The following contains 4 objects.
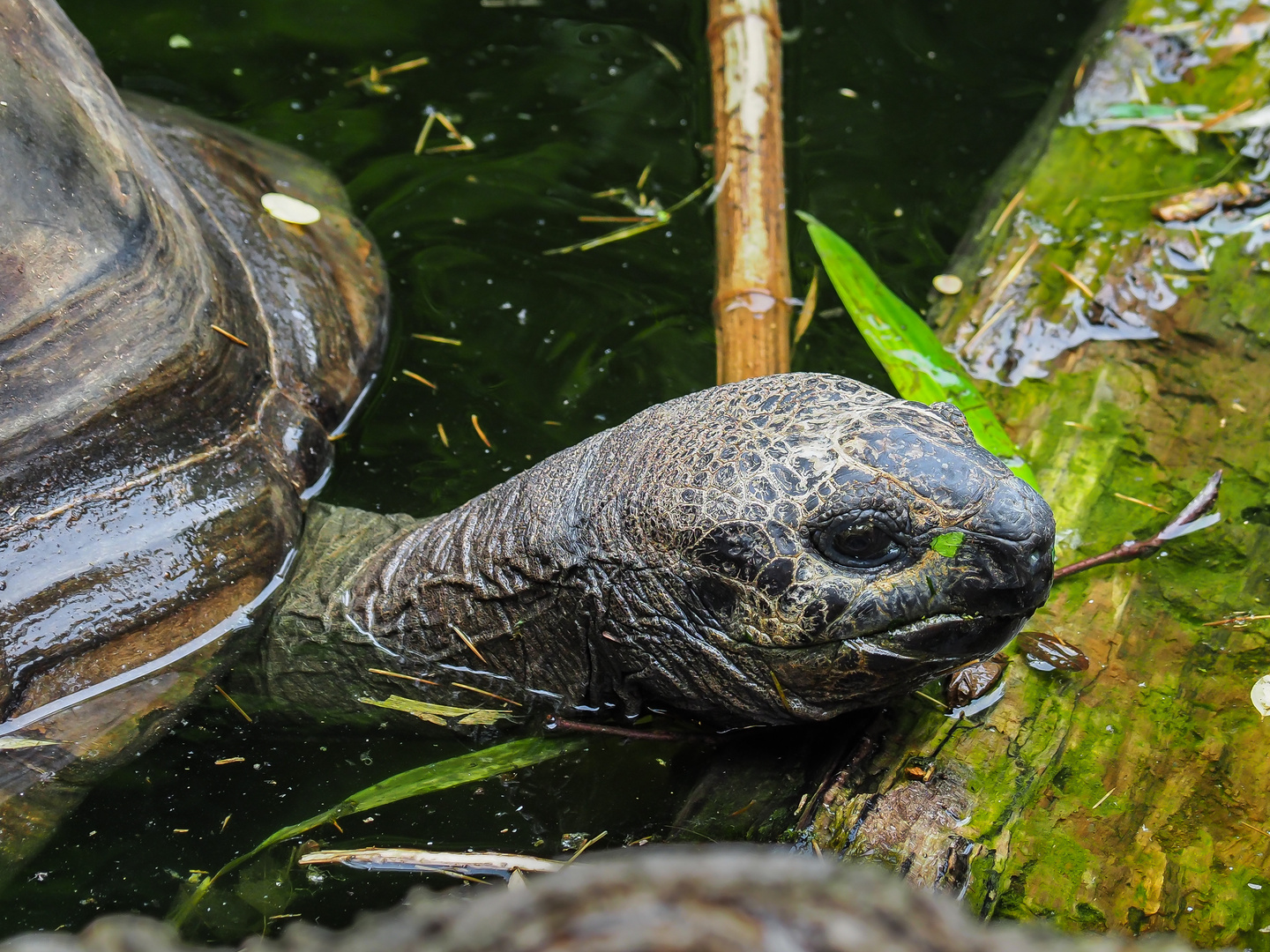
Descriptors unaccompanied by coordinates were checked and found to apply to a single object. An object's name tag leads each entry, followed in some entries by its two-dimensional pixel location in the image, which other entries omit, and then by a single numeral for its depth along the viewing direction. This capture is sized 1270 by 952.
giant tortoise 5.21
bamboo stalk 8.73
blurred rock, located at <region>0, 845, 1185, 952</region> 2.05
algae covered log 4.95
